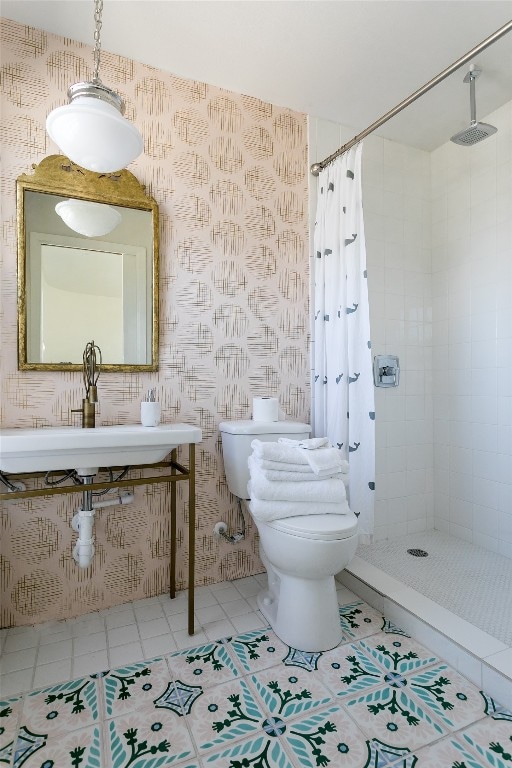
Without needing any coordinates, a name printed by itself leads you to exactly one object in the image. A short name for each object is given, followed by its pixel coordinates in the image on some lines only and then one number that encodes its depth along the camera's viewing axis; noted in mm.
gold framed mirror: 1742
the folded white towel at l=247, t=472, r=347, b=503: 1604
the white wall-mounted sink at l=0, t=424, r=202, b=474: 1377
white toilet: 1497
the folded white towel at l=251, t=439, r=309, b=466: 1655
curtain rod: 1431
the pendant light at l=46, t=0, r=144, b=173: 1348
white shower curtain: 1955
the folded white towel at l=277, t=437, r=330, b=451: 1740
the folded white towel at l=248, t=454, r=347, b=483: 1629
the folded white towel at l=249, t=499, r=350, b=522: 1588
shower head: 1876
